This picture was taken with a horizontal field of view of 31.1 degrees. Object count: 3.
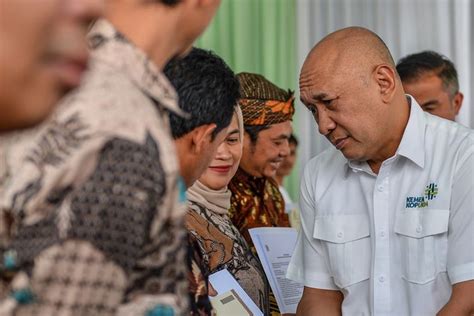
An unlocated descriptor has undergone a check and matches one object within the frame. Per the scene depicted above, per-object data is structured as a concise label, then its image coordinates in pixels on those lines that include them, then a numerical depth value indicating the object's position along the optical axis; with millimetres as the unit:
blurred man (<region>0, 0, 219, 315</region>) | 833
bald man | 2311
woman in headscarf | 2422
